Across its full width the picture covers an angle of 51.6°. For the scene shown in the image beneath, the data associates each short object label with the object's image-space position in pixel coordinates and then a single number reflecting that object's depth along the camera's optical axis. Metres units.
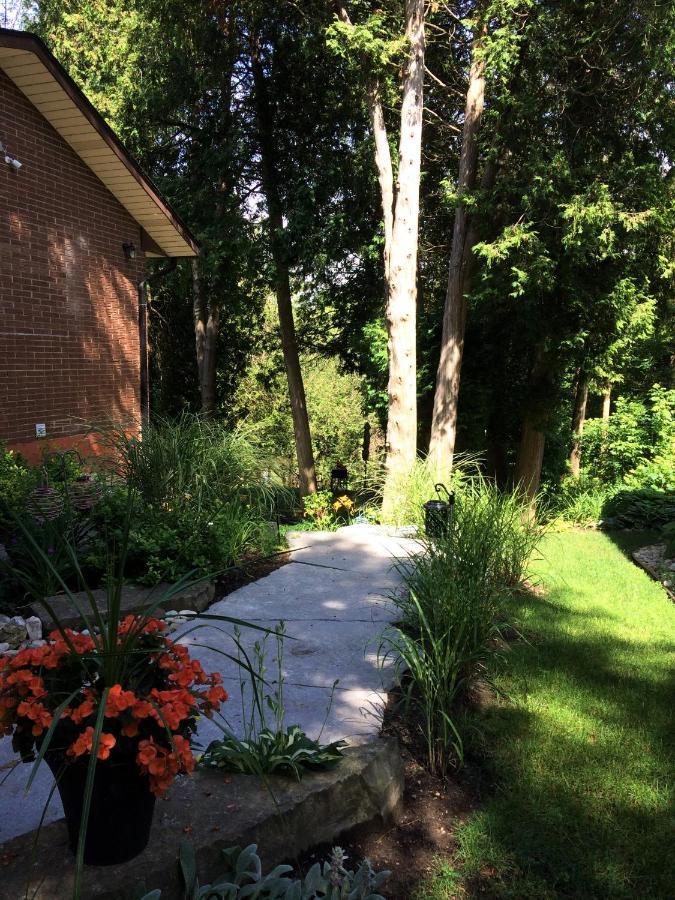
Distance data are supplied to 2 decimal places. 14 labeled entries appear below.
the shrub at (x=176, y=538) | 5.16
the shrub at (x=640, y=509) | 9.59
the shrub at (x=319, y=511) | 10.30
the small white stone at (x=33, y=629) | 4.22
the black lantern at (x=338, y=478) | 13.94
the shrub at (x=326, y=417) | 28.53
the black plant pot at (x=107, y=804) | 1.95
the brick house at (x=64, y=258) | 8.01
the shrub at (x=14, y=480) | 5.68
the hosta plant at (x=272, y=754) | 2.47
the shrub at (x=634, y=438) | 13.79
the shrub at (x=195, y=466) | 6.27
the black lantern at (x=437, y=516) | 5.03
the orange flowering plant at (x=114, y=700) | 1.87
